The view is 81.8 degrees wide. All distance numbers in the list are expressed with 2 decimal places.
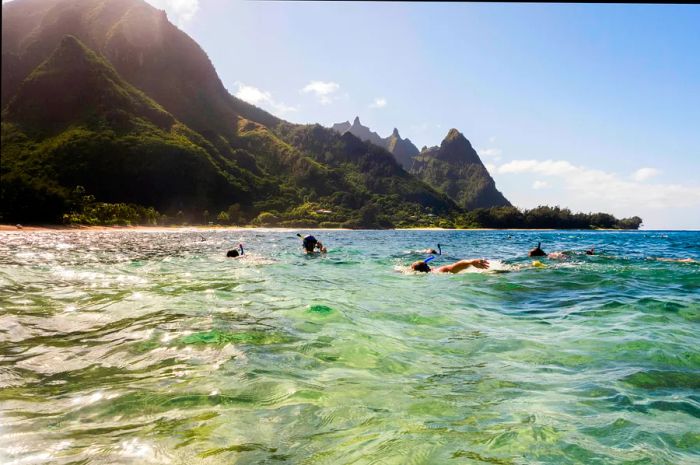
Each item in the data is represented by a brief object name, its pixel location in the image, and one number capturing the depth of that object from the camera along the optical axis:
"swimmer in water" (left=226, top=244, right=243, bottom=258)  22.72
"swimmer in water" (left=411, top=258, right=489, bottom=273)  17.11
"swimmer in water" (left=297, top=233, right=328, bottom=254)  26.88
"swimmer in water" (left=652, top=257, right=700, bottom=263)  21.64
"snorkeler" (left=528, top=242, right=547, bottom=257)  25.26
